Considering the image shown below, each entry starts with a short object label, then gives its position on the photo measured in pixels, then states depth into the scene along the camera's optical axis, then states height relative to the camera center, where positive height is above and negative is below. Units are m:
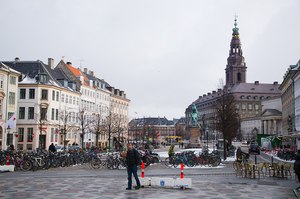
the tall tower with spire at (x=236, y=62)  174.75 +30.83
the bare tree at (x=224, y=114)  44.38 +2.53
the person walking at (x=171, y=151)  36.22 -1.21
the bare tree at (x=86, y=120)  75.39 +3.13
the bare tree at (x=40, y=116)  65.88 +3.35
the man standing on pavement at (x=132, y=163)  17.52 -1.07
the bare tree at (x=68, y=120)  69.81 +2.88
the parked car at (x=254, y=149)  56.81 -1.61
